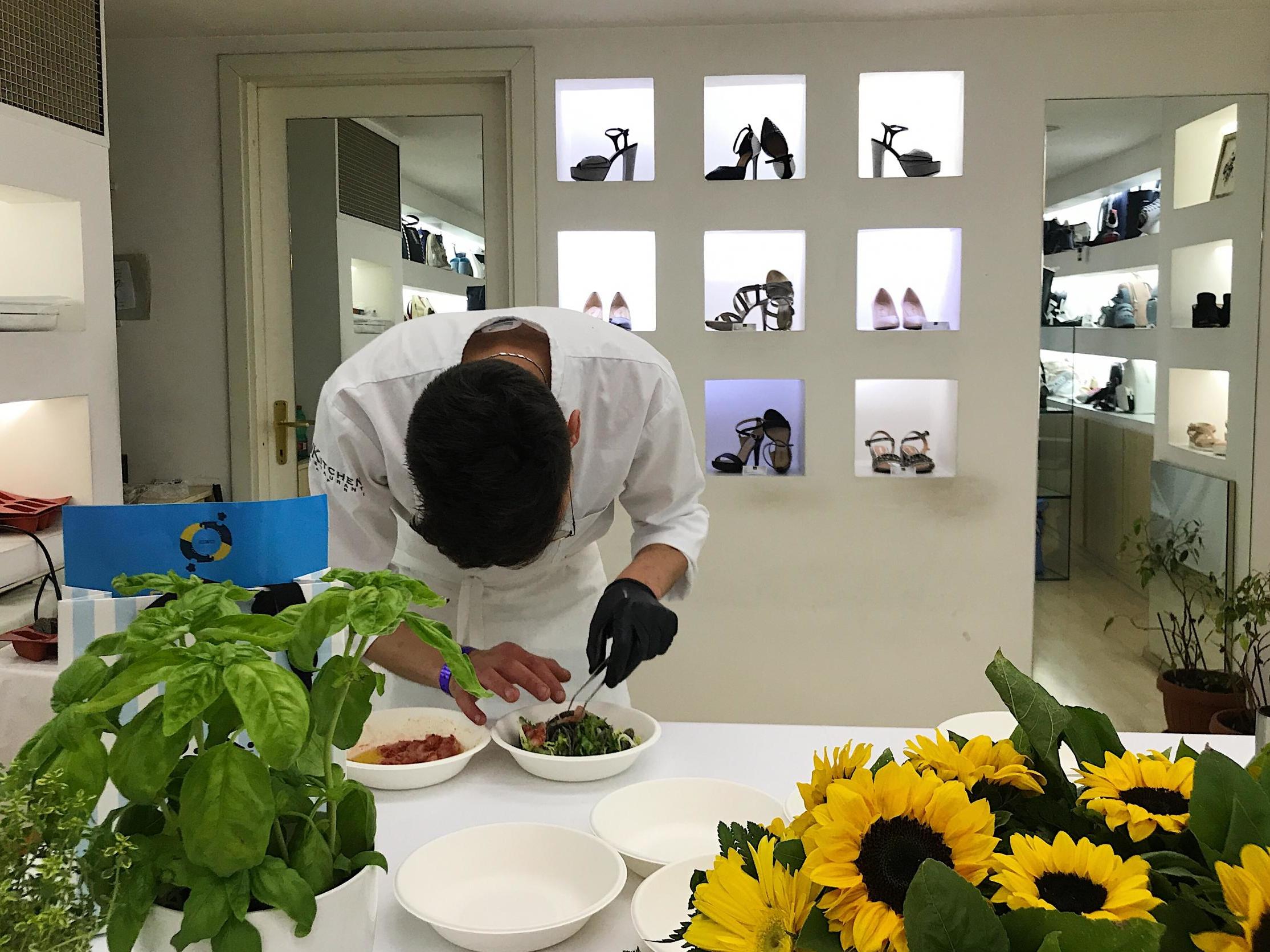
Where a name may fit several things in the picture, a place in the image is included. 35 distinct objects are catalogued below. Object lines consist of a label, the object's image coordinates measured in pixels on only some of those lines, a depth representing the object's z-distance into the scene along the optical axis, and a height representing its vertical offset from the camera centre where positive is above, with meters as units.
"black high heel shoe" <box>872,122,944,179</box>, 3.14 +0.68
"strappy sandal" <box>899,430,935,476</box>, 3.24 -0.24
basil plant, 0.59 -0.23
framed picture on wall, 3.11 +0.64
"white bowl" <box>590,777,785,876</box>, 1.09 -0.48
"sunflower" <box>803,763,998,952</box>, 0.45 -0.21
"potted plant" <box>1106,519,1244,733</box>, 3.08 -0.70
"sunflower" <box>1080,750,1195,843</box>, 0.52 -0.22
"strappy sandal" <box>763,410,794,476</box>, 3.25 -0.19
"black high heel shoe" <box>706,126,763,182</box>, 3.15 +0.70
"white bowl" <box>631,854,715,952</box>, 0.86 -0.46
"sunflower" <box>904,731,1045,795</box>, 0.55 -0.21
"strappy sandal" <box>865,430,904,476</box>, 3.27 -0.24
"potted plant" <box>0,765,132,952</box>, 0.51 -0.26
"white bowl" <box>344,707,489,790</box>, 1.21 -0.46
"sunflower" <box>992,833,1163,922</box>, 0.44 -0.22
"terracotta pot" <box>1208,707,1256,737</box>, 2.82 -0.96
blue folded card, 0.79 -0.12
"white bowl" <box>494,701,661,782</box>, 1.22 -0.46
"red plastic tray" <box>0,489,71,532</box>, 2.38 -0.30
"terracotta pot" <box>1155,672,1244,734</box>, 2.95 -0.95
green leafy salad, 1.29 -0.46
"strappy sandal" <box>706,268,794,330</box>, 3.21 +0.25
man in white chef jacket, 1.33 -0.16
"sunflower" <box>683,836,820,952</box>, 0.47 -0.25
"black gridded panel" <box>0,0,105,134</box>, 2.22 +0.74
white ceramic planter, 0.66 -0.36
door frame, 3.14 +0.68
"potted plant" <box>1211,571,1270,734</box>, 2.77 -0.74
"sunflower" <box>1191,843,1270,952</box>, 0.43 -0.22
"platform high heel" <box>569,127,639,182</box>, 3.17 +0.68
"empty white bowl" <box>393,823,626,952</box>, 0.96 -0.48
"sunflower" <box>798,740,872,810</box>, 0.53 -0.21
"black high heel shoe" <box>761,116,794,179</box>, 3.16 +0.72
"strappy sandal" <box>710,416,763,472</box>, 3.28 -0.20
